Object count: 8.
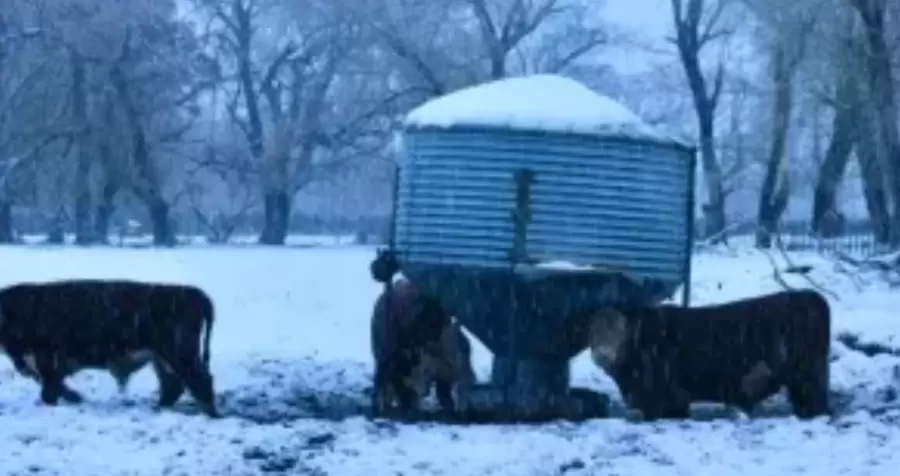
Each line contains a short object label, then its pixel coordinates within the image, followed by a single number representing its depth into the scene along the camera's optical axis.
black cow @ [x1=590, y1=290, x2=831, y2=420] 14.77
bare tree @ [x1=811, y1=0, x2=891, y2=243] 32.69
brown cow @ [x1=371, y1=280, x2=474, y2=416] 15.48
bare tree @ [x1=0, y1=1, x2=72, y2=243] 46.69
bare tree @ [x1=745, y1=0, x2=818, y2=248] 36.47
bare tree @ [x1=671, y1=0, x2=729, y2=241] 50.88
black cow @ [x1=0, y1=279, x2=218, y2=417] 15.05
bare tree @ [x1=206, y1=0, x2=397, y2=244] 54.47
